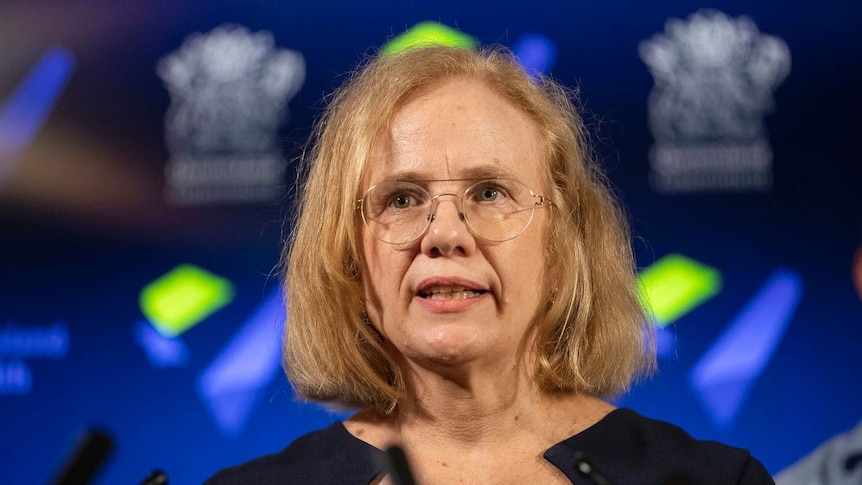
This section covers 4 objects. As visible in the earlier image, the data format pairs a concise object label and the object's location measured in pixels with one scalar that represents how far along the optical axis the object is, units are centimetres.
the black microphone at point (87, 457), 263
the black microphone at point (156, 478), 267
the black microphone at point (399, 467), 264
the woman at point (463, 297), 295
